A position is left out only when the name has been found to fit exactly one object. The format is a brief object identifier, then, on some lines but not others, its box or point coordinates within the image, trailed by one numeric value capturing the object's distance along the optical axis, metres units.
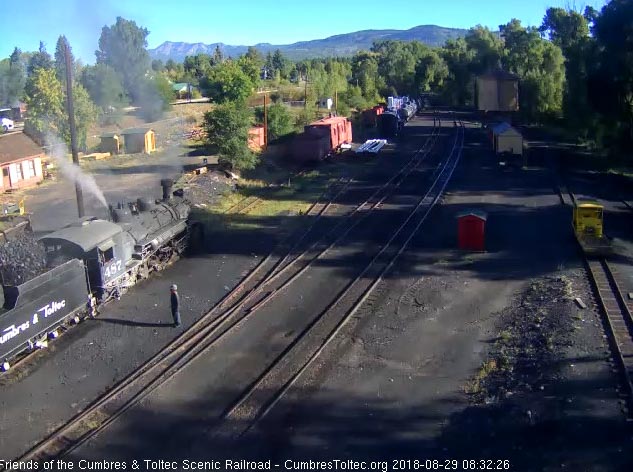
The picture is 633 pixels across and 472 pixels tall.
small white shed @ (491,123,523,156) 37.78
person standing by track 13.35
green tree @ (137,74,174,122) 55.81
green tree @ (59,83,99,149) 39.81
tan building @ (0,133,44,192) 31.12
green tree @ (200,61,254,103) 59.97
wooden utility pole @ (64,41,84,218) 18.34
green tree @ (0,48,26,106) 97.38
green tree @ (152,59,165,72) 85.25
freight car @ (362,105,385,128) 60.38
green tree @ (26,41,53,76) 90.57
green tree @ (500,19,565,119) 55.97
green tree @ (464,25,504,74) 83.74
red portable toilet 18.80
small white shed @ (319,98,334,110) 69.31
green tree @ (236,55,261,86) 74.44
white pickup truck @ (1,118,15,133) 62.32
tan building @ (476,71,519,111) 58.47
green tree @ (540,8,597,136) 32.88
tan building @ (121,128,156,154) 44.19
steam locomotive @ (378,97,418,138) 52.12
